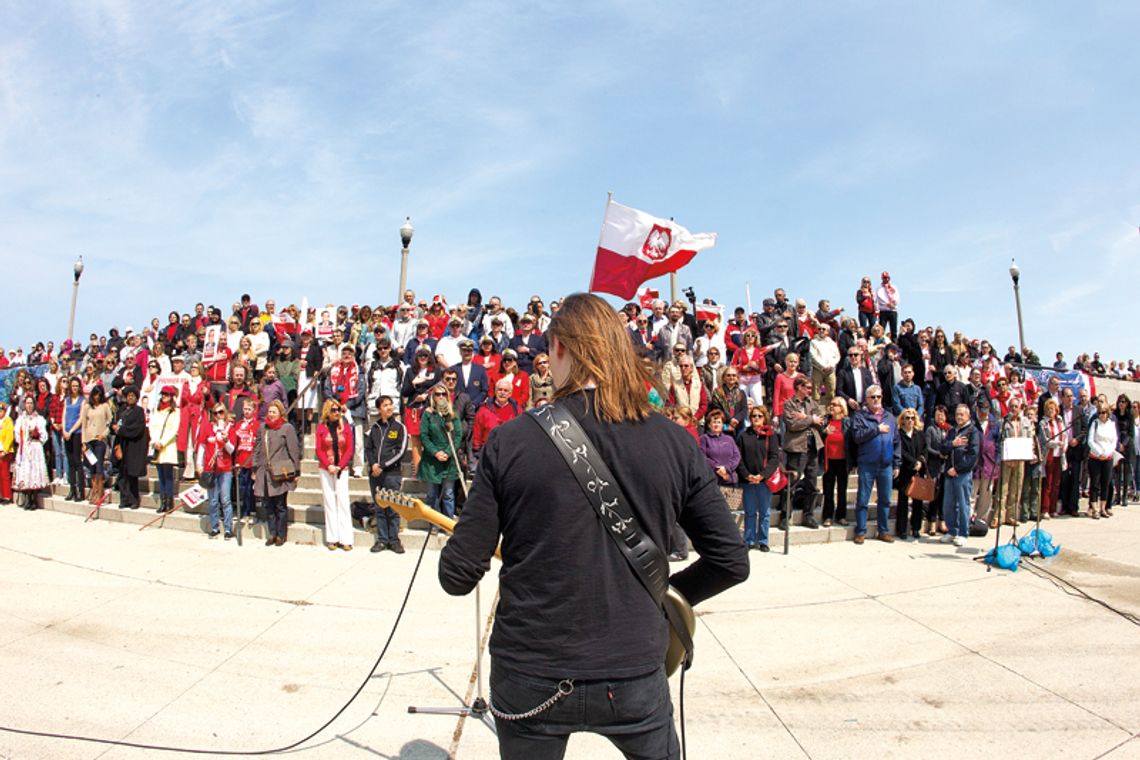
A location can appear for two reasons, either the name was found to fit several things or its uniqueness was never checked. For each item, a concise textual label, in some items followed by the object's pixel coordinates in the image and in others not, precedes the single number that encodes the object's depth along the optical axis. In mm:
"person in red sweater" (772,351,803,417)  10328
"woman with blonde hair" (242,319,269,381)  12812
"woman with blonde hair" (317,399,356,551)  8516
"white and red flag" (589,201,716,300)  9938
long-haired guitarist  1725
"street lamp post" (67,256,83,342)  23188
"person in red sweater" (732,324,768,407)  11172
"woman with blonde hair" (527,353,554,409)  9859
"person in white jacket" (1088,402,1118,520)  11227
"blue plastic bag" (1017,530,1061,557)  7758
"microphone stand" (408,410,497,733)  4027
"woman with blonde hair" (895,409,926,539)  9203
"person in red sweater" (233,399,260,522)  9117
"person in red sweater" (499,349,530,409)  10109
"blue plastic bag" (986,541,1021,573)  7445
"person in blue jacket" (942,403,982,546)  8828
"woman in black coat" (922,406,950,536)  9211
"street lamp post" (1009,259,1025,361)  22355
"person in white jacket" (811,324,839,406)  11406
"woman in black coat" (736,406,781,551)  8508
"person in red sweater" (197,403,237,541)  8992
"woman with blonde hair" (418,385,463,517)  8625
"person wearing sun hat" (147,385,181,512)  10109
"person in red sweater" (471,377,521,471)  9188
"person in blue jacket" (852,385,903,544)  9070
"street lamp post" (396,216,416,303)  16734
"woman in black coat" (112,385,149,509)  10461
